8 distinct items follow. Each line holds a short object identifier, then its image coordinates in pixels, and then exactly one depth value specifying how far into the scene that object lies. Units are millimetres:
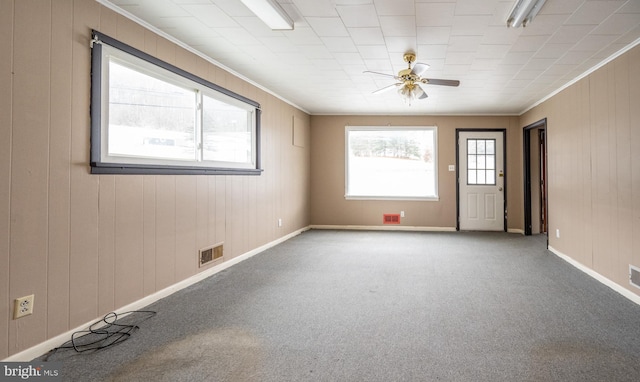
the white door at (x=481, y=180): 7145
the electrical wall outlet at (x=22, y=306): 2016
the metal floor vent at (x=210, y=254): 3821
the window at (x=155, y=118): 2619
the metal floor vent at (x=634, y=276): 3144
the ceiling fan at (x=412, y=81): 3664
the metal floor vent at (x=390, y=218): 7440
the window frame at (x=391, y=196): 7320
